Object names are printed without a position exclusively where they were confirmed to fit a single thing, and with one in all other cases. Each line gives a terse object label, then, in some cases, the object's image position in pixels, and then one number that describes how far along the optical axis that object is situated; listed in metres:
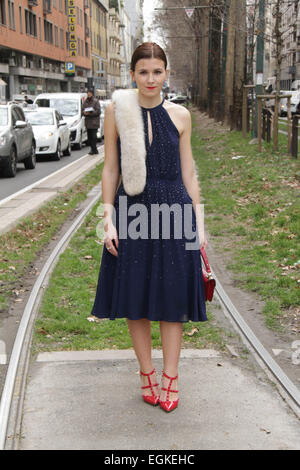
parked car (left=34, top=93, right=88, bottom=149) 24.59
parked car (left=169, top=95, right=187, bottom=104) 92.61
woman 3.44
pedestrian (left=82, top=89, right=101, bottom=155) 20.83
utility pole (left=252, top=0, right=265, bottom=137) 19.80
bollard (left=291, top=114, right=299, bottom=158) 14.35
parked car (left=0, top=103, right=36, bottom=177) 15.66
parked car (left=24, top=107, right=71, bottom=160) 20.23
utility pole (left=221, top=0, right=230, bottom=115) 29.02
